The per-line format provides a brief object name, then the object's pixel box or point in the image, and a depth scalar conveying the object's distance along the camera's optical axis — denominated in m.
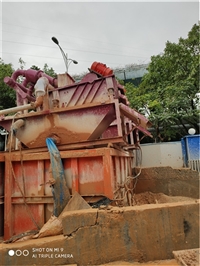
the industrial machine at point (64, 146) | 3.28
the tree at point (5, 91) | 12.66
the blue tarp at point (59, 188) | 3.04
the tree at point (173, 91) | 10.70
